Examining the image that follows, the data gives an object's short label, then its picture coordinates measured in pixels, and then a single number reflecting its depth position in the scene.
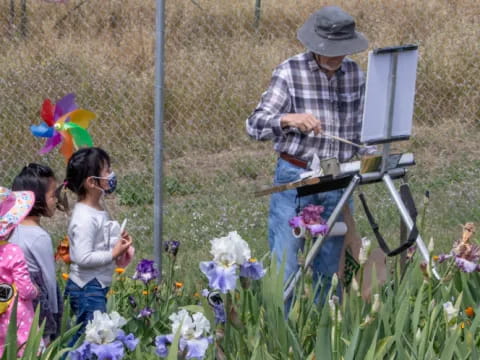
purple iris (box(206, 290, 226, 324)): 4.79
